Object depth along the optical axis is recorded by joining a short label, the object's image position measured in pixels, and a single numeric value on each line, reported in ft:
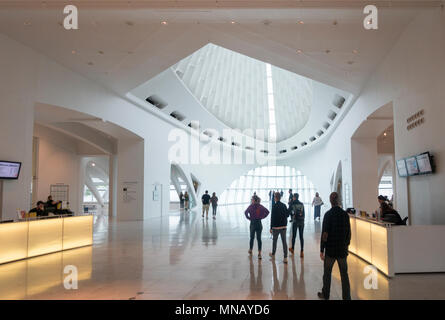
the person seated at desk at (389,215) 23.34
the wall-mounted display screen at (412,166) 27.22
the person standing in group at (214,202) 61.77
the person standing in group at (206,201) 60.51
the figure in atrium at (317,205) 54.65
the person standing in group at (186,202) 83.71
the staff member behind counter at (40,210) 30.36
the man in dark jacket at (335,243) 14.80
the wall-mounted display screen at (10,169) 30.22
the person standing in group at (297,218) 26.17
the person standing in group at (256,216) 25.02
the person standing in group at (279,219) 23.79
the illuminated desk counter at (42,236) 23.75
